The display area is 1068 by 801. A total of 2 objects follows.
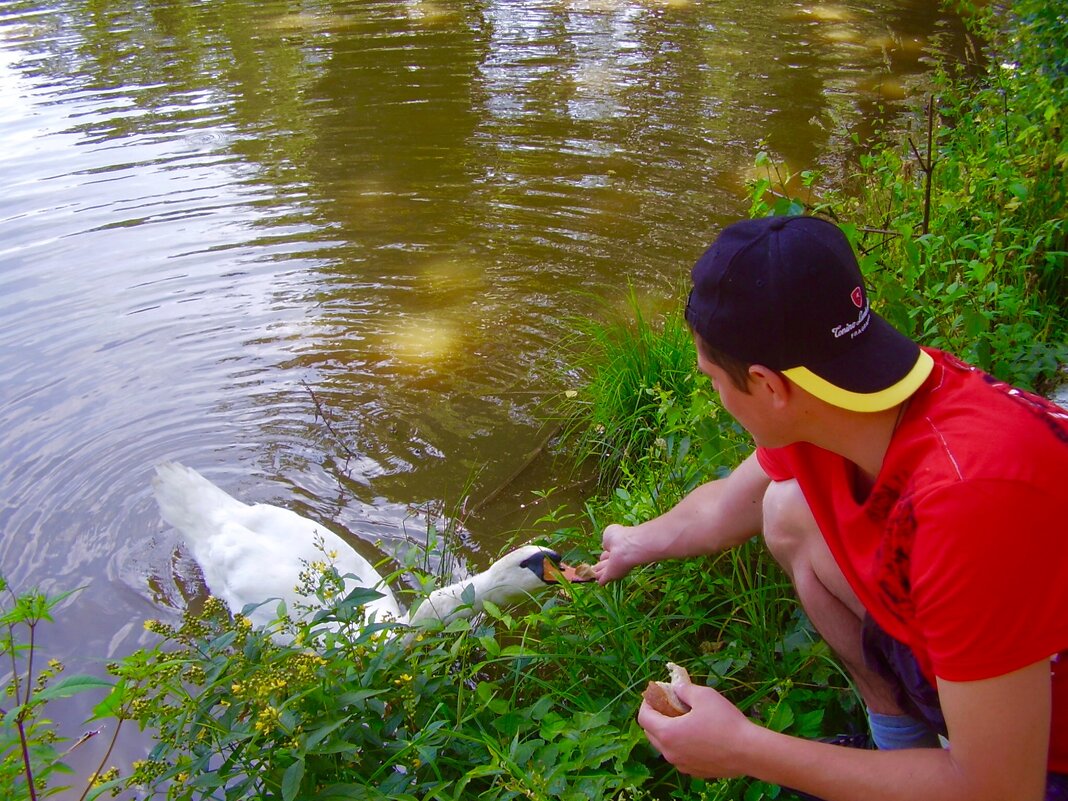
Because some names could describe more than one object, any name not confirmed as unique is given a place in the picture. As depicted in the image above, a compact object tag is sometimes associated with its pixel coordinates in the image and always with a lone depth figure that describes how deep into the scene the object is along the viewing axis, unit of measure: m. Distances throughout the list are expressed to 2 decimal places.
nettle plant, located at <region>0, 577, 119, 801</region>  1.52
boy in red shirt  1.34
